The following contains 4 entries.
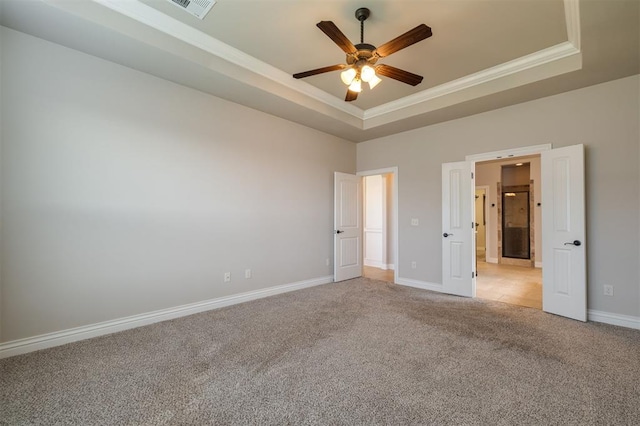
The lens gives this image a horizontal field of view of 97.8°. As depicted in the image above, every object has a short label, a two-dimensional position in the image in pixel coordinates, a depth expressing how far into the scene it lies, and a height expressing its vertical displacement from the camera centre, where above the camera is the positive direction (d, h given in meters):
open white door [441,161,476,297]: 4.30 -0.26
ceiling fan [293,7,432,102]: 2.11 +1.36
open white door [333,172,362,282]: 5.26 -0.24
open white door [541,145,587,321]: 3.28 -0.25
